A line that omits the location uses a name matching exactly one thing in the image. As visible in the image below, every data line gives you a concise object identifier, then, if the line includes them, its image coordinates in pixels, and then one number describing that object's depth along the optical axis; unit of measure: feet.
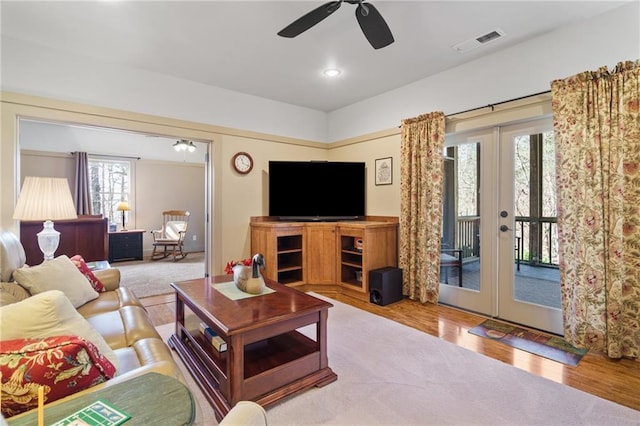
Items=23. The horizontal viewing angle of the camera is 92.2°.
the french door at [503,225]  9.53
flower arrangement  7.97
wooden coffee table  5.54
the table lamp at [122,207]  21.94
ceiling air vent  9.10
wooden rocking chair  21.66
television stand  12.96
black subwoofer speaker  11.73
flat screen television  14.30
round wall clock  13.89
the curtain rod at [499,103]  9.15
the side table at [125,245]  20.70
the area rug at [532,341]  7.83
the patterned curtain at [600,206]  7.50
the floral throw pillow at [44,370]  2.85
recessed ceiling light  11.62
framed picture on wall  13.67
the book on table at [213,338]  6.42
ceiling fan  6.50
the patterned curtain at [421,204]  11.53
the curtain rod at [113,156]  21.40
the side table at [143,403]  2.68
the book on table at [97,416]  2.56
